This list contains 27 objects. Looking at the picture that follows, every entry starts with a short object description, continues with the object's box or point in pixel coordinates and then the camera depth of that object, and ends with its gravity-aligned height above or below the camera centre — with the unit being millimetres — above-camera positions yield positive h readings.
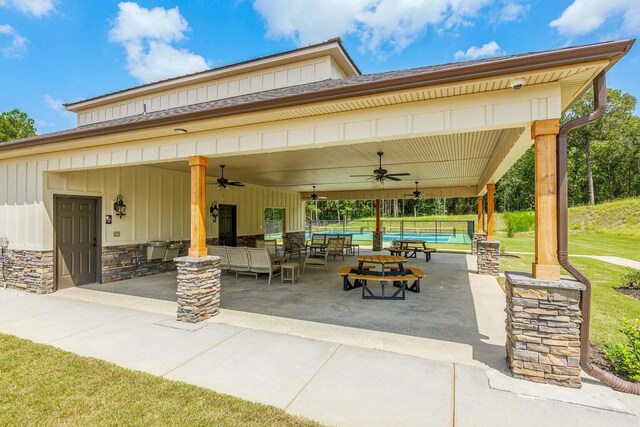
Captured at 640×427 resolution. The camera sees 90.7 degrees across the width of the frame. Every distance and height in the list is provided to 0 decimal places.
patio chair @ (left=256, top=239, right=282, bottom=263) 11802 -1163
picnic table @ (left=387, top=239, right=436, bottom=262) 12650 -1459
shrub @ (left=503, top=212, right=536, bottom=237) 24031 -634
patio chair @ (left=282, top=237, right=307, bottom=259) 12626 -1334
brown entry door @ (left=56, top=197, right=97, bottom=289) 7484 -679
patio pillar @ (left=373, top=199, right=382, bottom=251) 17469 -1230
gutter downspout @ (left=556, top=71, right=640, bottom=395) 3240 -253
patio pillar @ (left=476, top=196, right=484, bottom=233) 12961 -8
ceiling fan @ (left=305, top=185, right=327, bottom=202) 16641 +950
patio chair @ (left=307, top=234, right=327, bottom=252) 13609 -1393
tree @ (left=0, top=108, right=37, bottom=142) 25938 +7657
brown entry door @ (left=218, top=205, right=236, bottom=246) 12422 -459
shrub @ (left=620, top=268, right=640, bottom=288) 7703 -1624
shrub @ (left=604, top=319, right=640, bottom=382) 3320 -1546
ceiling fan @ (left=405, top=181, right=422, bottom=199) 14391 +909
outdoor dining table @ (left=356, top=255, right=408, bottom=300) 6789 -1353
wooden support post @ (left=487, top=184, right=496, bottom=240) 9781 +90
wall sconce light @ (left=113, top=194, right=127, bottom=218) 8470 +204
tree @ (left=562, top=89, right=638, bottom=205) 33000 +9110
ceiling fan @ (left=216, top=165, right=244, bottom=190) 9617 +961
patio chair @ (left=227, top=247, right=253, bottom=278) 8659 -1286
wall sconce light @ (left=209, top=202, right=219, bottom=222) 11722 +112
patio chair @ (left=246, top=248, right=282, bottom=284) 8352 -1288
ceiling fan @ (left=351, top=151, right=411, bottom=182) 7585 +1048
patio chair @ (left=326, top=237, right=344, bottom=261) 12154 -1264
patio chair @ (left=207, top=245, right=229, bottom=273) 8906 -1117
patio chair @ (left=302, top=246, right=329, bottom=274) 10133 -1577
